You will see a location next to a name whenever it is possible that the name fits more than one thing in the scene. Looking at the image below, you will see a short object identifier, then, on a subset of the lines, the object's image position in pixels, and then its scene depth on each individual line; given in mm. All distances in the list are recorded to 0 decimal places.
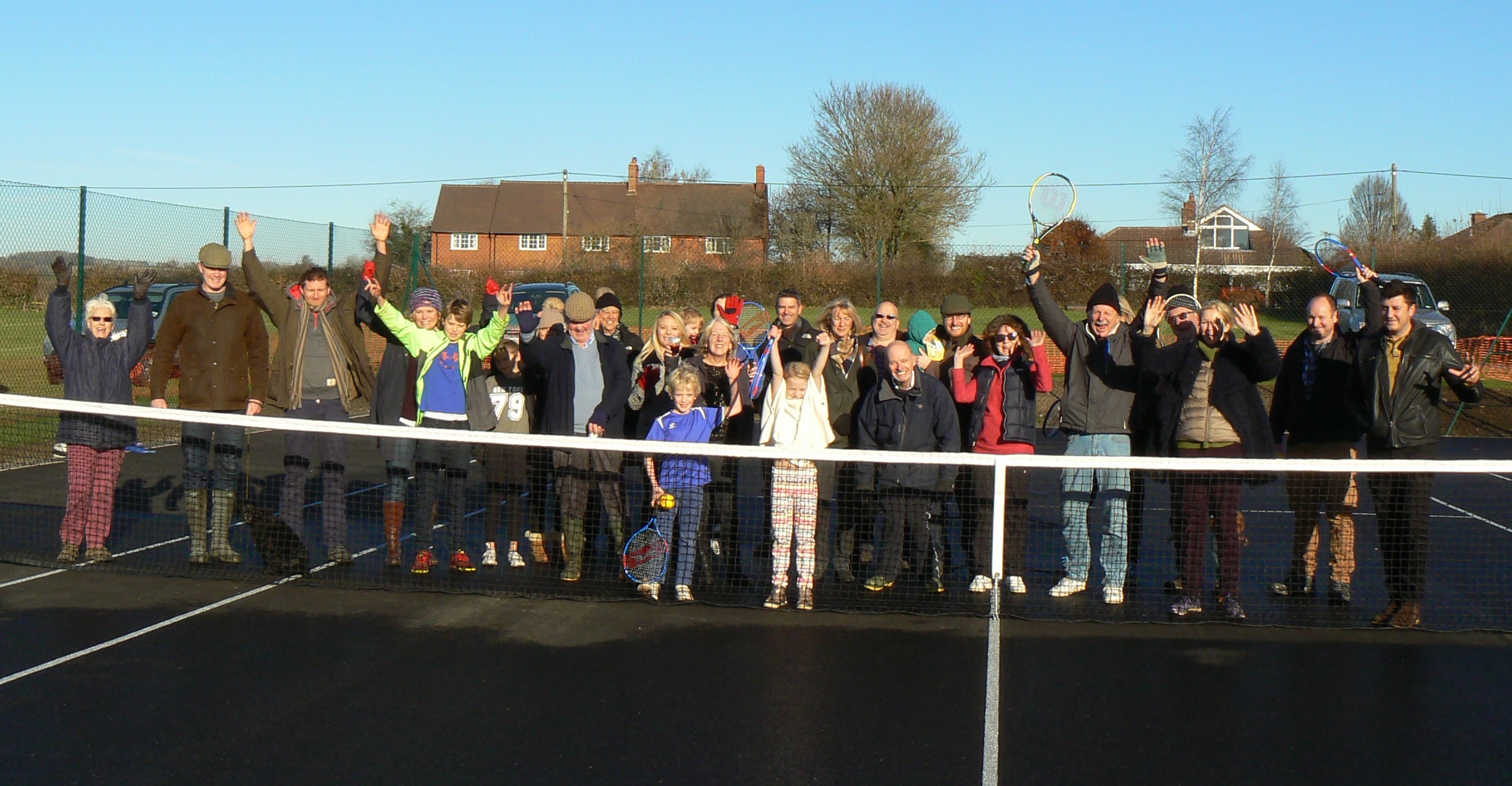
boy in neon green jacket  7785
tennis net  7004
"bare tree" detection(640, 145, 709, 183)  66188
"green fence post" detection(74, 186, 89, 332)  13156
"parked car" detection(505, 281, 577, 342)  20562
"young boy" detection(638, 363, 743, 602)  7336
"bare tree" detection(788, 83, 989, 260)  40375
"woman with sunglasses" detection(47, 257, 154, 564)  7891
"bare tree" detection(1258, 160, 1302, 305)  47562
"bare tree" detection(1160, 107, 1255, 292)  38094
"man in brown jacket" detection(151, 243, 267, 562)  7785
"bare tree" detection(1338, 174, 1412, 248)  47188
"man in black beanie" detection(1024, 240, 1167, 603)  7371
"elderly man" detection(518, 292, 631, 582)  7668
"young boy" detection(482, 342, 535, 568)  7770
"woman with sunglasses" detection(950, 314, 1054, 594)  7594
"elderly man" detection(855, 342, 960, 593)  7301
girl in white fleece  7238
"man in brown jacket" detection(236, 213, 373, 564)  7836
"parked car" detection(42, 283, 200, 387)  13273
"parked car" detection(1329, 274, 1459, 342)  20412
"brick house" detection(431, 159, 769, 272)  55188
